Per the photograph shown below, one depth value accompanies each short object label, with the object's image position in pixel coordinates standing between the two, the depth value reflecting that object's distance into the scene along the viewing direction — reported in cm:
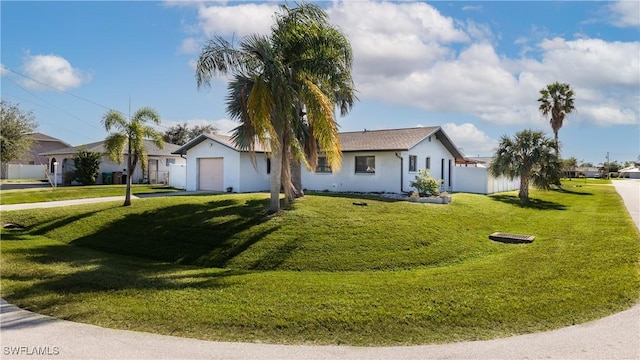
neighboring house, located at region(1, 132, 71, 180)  4369
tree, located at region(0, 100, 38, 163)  3522
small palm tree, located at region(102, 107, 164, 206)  1684
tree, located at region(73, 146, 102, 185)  3312
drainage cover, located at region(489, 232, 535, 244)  1282
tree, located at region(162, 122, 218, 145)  5865
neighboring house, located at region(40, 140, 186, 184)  3512
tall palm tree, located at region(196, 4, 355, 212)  1235
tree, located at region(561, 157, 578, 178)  6839
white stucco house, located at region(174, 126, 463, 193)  2359
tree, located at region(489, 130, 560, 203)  2506
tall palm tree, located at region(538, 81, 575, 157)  4219
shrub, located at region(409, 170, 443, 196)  2066
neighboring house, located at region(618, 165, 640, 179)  9201
